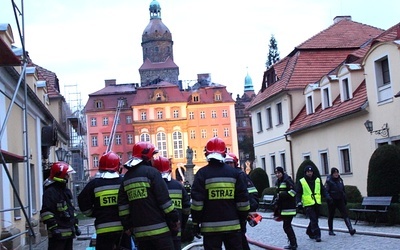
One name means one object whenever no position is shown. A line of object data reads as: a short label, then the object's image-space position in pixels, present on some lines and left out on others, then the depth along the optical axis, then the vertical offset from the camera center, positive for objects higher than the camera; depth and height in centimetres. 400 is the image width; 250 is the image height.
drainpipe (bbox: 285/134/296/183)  3369 +133
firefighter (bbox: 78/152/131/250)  876 -18
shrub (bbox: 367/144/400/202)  1842 +3
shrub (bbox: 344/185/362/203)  2225 -73
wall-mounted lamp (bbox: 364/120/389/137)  2221 +165
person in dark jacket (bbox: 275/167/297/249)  1277 -49
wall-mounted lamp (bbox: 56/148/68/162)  2570 +170
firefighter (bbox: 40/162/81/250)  928 -25
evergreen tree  8856 +1914
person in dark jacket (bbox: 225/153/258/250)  1015 -20
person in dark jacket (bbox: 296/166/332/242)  1433 -44
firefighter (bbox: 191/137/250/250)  803 -28
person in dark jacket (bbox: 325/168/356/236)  1545 -51
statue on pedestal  6034 +296
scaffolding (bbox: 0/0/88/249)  1152 +181
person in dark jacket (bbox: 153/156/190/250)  974 -7
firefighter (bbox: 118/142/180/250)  744 -26
